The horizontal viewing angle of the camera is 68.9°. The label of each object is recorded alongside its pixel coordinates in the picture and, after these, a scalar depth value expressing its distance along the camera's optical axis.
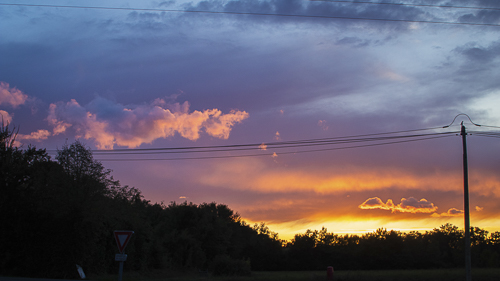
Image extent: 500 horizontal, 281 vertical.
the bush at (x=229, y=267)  42.03
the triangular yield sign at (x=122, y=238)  13.00
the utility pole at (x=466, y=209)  20.48
